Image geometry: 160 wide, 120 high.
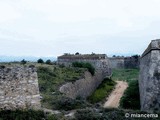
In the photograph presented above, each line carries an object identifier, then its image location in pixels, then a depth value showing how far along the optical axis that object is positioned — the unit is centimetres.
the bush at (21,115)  717
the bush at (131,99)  1468
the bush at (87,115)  708
